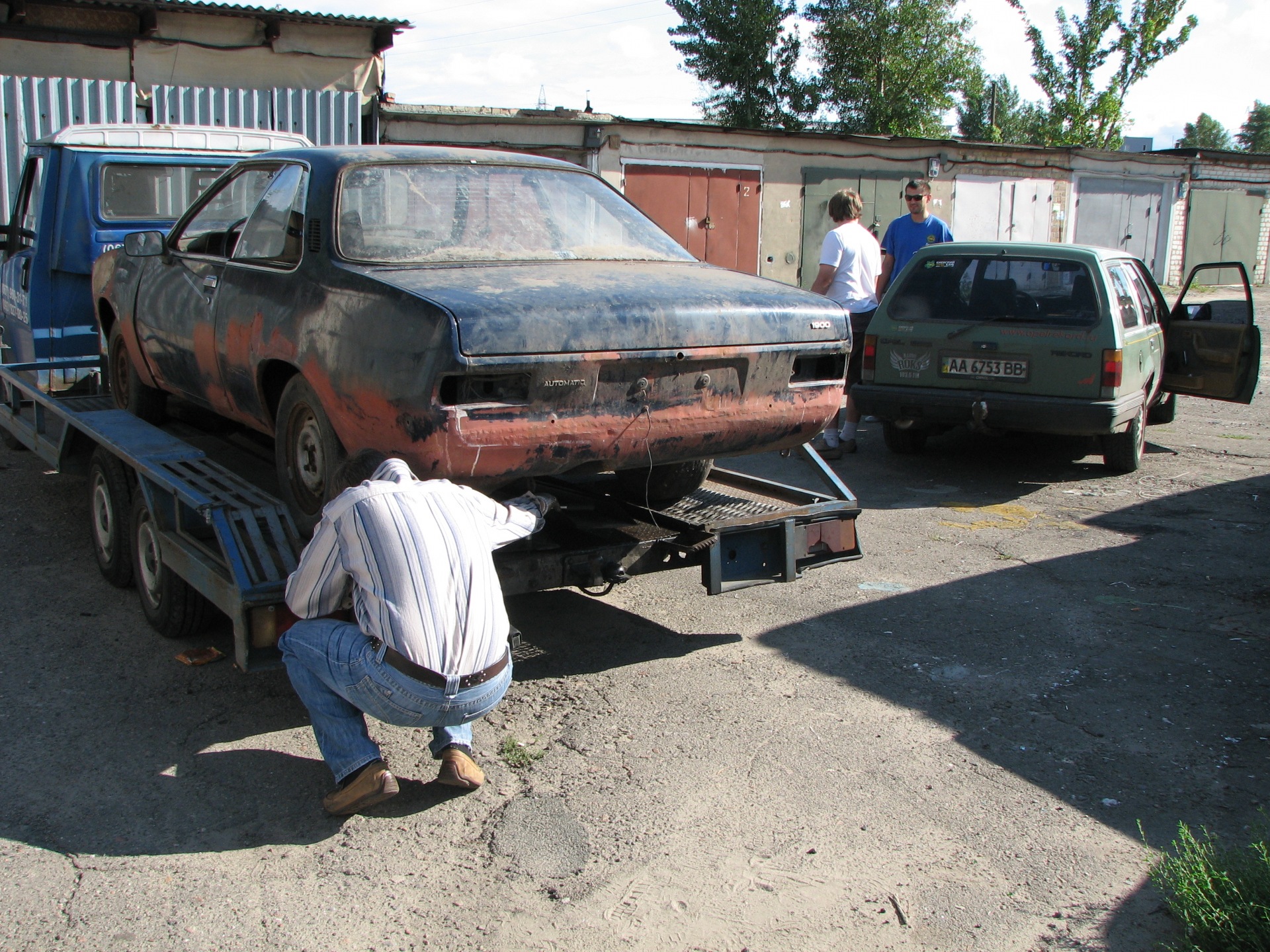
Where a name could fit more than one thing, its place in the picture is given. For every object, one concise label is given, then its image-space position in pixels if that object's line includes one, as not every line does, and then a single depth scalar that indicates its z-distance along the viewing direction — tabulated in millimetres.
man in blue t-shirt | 8797
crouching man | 3100
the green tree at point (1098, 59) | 32219
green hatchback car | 7281
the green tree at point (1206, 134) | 88062
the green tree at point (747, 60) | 33750
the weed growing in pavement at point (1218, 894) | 2596
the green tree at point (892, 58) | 32812
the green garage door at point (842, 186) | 18953
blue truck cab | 7383
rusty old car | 3547
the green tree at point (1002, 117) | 57219
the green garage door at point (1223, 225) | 25641
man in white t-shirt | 8211
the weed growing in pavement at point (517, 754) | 3668
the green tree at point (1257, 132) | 82125
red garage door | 17047
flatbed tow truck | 3840
